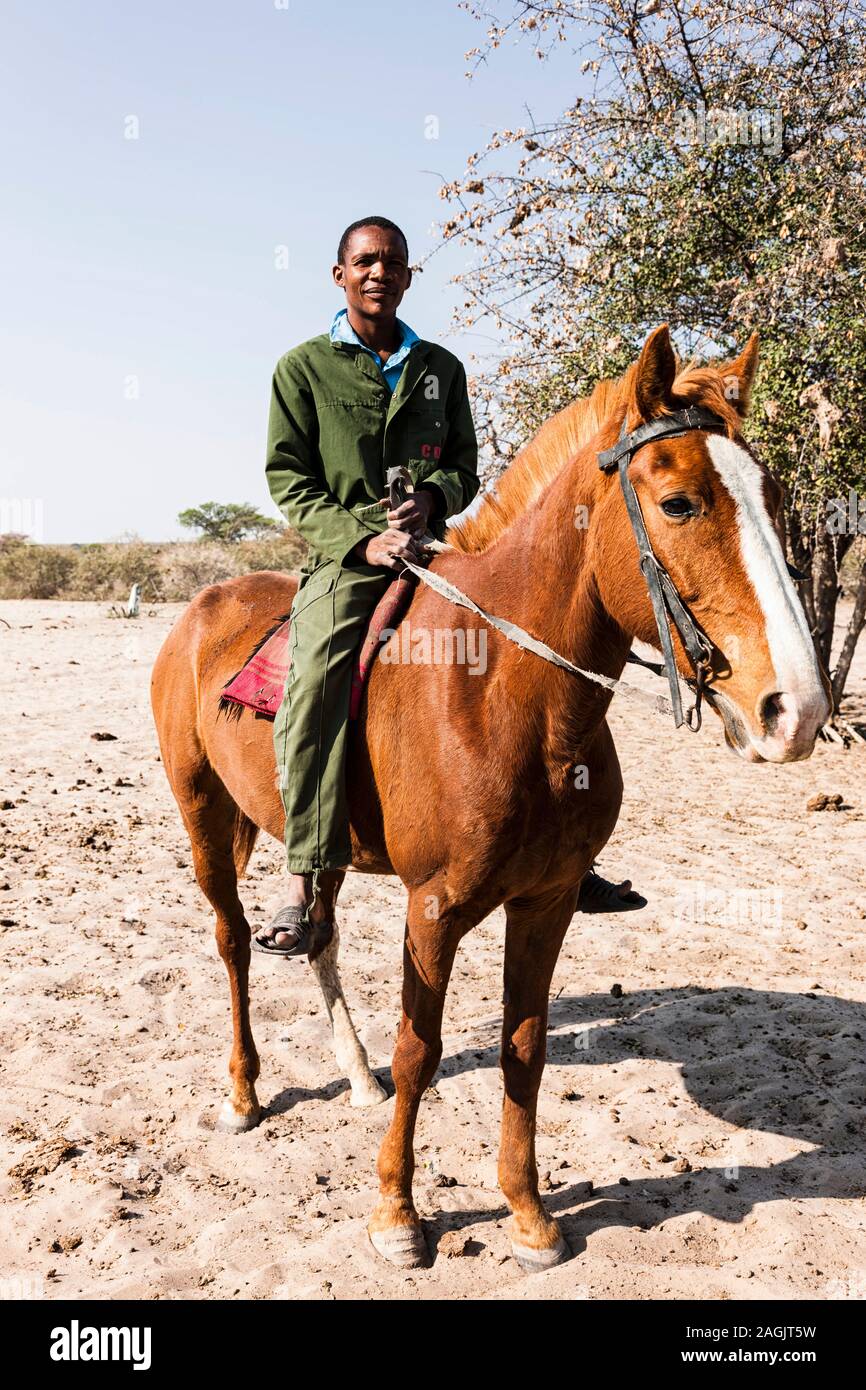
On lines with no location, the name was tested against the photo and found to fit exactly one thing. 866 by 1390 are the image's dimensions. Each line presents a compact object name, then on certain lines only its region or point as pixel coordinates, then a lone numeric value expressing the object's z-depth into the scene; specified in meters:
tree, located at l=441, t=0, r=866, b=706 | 9.57
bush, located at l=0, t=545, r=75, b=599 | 25.34
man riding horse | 3.43
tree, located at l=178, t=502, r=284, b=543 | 43.97
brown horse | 2.41
